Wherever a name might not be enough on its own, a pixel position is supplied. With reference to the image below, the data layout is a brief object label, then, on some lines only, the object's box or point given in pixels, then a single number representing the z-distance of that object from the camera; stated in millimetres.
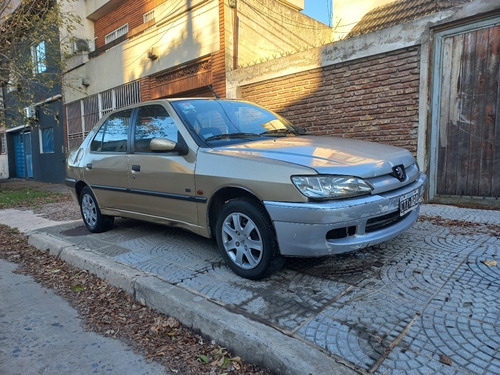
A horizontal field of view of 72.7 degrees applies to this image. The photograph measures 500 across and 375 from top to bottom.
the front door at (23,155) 17984
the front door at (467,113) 4973
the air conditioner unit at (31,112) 15633
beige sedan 2504
